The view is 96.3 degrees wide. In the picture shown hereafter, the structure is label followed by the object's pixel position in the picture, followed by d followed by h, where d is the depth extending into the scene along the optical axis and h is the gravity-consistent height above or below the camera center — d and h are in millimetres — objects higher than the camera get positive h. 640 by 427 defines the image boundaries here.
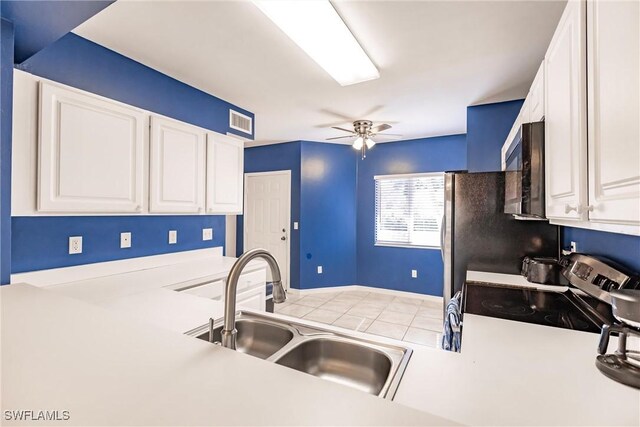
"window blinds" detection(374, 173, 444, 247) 4277 +107
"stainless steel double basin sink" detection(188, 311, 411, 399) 925 -478
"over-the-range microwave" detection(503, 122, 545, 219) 1353 +224
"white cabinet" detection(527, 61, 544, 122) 1420 +632
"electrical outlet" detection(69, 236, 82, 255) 1882 -204
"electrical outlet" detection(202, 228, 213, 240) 2873 -191
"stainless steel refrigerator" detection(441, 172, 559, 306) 2092 -125
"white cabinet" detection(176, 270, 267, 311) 2070 -588
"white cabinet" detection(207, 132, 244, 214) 2553 +384
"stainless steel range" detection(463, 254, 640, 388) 792 -429
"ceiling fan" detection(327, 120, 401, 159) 3524 +1087
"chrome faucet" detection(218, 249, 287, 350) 777 -242
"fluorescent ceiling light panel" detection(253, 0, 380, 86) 1526 +1125
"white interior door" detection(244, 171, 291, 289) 4746 +36
